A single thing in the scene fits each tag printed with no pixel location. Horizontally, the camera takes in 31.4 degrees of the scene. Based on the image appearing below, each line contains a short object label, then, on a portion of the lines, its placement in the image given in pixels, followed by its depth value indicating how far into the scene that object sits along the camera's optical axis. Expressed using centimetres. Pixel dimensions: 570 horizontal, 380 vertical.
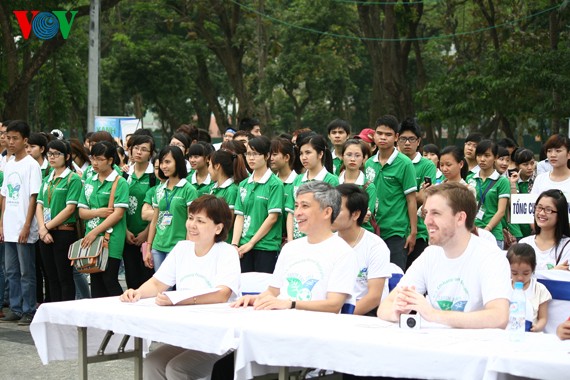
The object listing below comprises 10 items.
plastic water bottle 530
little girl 661
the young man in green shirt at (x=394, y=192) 930
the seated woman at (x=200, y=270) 642
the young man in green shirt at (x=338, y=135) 1031
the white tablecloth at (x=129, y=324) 539
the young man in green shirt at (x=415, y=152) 996
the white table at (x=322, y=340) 442
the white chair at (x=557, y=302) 664
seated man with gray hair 603
